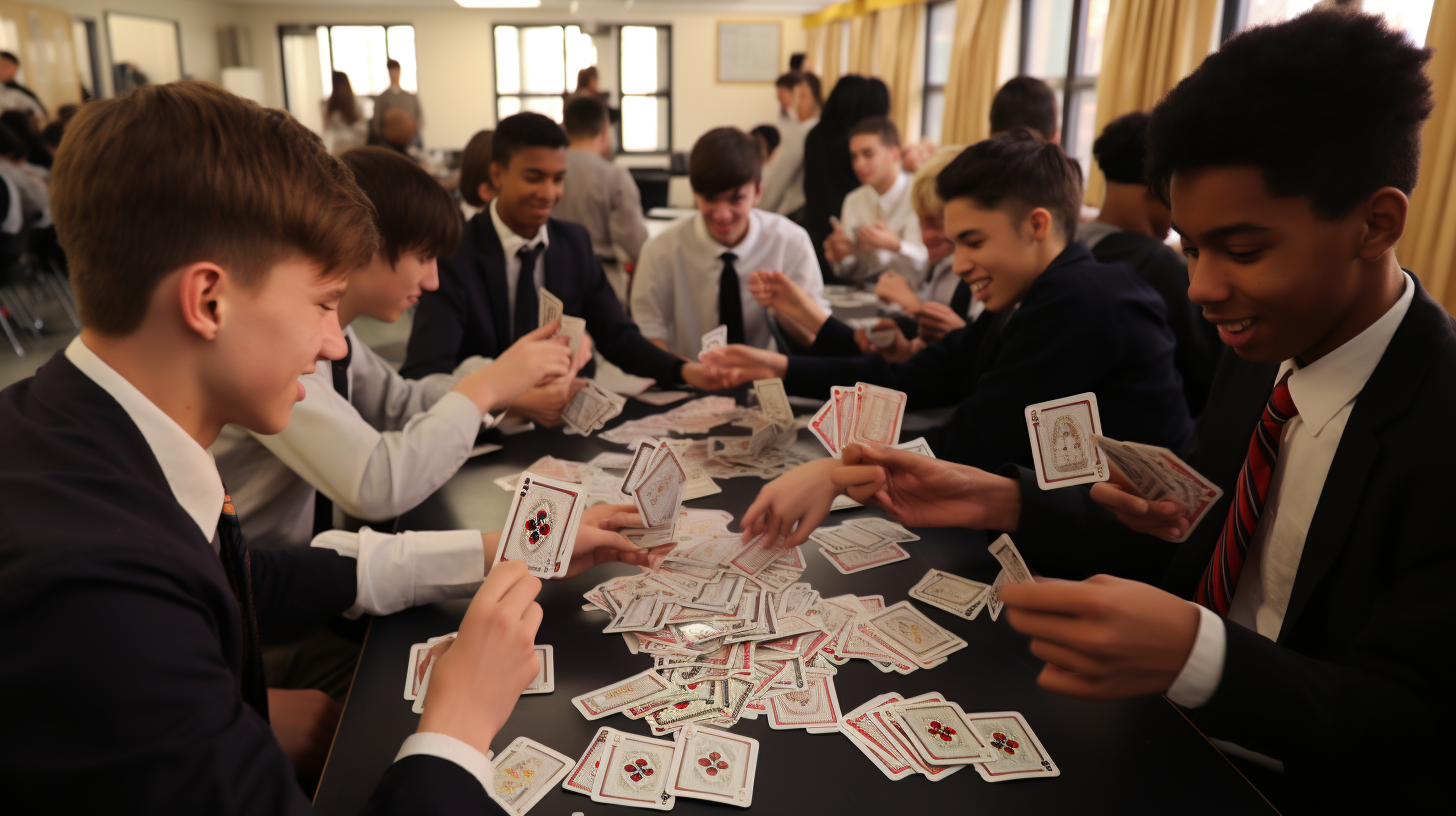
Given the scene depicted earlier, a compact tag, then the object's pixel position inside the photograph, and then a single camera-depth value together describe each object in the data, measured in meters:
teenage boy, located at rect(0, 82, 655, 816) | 0.64
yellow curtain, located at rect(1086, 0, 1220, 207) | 5.05
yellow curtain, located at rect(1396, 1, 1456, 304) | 3.26
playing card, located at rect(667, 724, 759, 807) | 0.93
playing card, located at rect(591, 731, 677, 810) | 0.92
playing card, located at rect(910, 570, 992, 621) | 1.32
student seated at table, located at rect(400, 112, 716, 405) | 2.77
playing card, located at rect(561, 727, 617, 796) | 0.94
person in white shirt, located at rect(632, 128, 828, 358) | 3.31
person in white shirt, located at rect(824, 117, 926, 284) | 4.62
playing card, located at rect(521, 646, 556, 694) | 1.11
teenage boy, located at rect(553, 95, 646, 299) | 4.96
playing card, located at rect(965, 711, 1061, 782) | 0.96
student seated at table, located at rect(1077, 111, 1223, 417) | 2.63
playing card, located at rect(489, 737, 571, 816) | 0.91
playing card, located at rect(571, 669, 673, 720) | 1.07
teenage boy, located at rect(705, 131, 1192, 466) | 1.89
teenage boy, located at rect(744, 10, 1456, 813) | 0.95
